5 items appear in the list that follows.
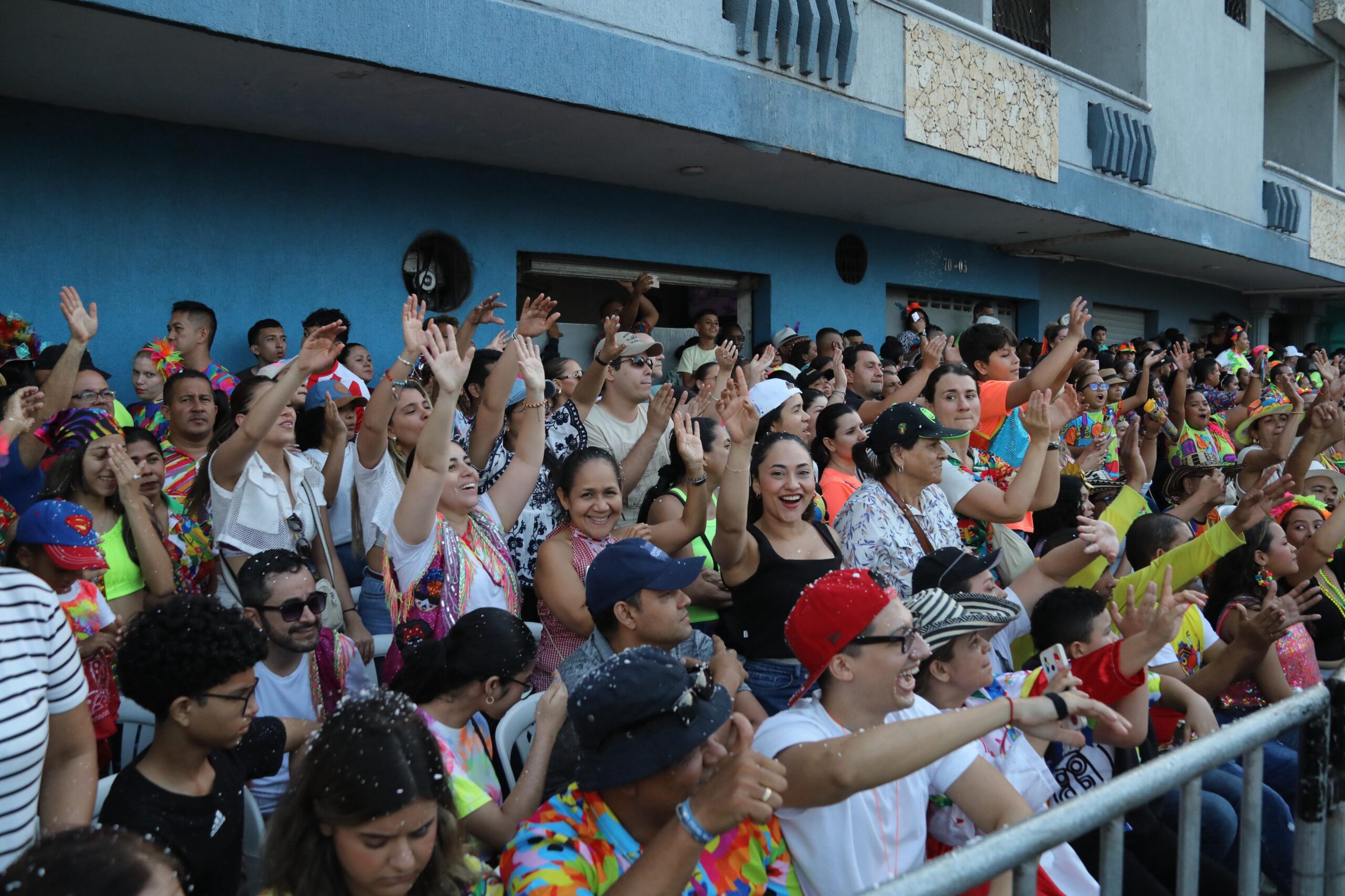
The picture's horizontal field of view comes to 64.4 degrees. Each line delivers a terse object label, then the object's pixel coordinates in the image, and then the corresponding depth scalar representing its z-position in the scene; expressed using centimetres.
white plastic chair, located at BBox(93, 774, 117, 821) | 244
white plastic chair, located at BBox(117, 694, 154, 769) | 302
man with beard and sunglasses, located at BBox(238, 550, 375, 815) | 314
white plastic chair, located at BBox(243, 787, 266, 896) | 259
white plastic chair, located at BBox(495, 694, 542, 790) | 300
